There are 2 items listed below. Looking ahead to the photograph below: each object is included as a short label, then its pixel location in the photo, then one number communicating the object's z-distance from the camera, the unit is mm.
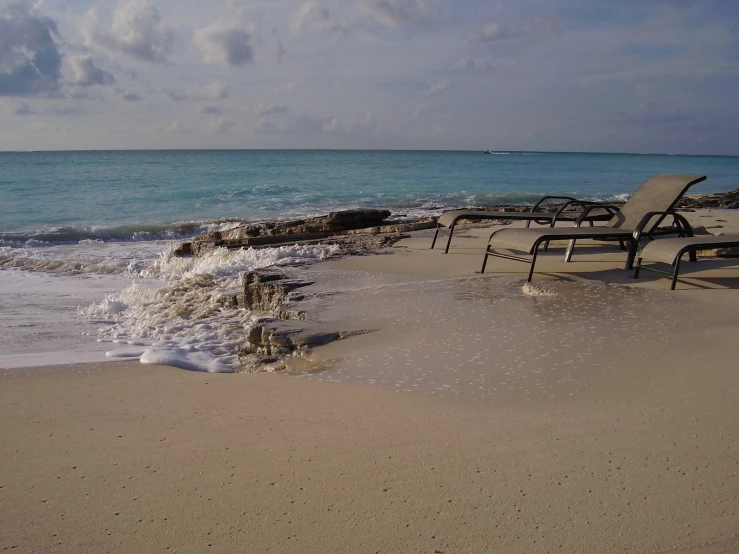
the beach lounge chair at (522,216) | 8273
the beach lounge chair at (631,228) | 6574
